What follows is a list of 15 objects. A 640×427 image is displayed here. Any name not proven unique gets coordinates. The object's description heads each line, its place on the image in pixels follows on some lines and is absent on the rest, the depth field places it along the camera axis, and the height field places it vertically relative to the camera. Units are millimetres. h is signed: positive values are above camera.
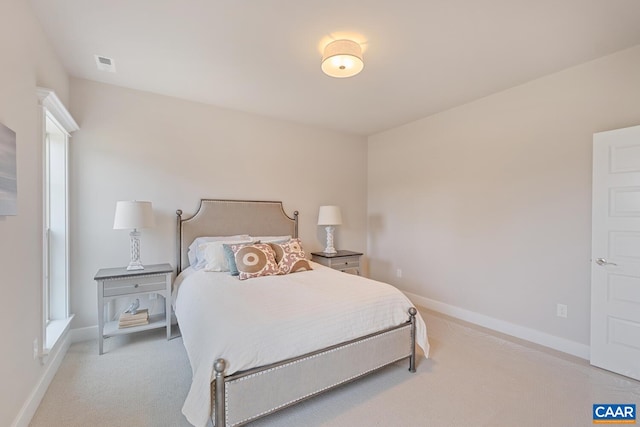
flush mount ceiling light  2229 +1200
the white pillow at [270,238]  3585 -350
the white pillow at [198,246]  3186 -413
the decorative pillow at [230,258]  2910 -481
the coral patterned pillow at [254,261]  2840 -505
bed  1593 -822
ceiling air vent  2582 +1360
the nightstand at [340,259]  4109 -707
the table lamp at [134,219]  2793 -80
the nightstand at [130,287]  2676 -744
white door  2309 -344
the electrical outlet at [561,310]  2806 -968
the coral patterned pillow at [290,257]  3111 -517
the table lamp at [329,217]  4195 -88
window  2744 -127
